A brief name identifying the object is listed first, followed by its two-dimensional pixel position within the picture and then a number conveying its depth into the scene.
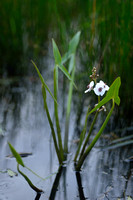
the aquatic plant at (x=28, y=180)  1.14
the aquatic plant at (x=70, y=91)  1.18
